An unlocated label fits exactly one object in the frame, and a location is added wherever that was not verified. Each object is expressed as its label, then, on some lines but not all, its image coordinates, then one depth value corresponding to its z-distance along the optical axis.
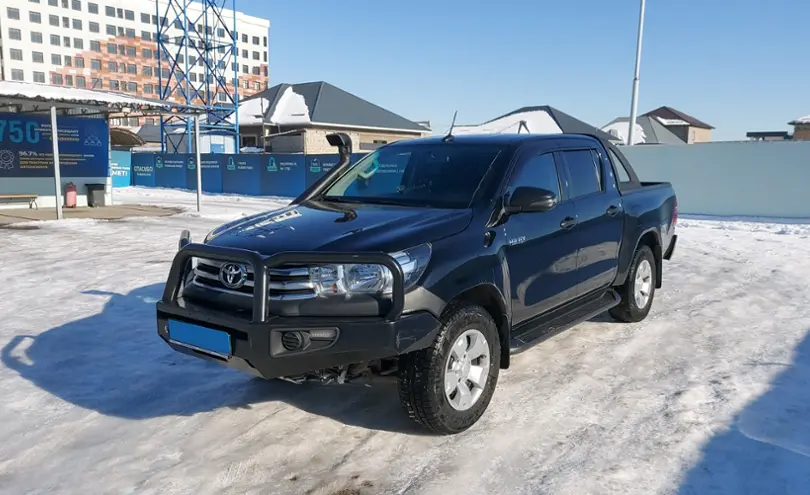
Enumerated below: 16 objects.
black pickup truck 3.29
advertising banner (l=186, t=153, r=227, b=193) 28.16
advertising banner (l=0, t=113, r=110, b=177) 17.48
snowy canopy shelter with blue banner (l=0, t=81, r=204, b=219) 14.56
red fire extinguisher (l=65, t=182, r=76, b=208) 18.41
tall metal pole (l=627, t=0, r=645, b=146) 21.23
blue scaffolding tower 38.62
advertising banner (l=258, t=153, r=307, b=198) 25.18
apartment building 80.50
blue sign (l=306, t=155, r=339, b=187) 23.97
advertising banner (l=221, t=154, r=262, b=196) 26.67
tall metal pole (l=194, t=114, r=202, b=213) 17.51
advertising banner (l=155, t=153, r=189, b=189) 29.89
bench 17.17
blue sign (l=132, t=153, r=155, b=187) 30.98
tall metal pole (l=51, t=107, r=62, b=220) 14.90
